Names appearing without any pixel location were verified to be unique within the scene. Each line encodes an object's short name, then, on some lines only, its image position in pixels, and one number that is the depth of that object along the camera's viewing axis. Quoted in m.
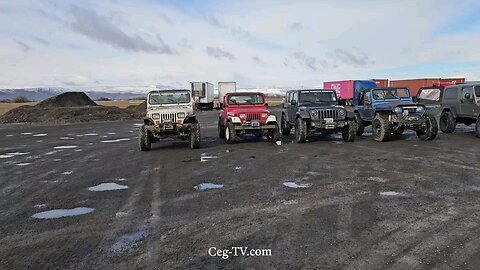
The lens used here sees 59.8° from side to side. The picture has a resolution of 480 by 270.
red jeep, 14.26
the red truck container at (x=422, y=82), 42.47
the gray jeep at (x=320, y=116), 13.99
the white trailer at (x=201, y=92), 49.64
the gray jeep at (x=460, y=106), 14.99
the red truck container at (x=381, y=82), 50.56
